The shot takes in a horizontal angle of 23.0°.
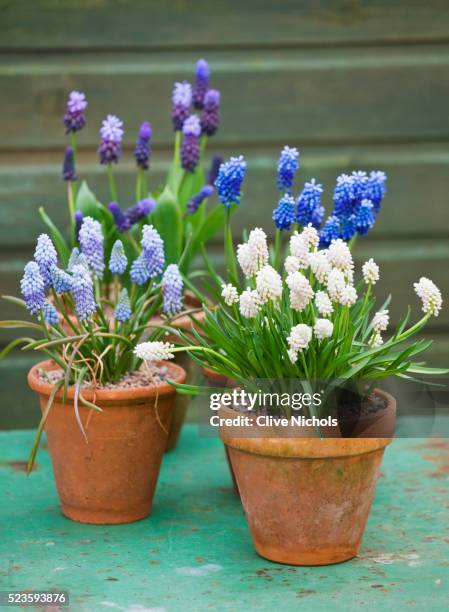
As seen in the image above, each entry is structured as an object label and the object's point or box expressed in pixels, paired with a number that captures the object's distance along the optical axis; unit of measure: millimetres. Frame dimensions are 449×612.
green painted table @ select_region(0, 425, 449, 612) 2000
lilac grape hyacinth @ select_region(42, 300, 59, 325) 2266
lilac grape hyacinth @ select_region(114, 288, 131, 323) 2312
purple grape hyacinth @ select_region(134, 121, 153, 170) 2762
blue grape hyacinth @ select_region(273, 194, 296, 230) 2203
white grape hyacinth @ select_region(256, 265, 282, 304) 2012
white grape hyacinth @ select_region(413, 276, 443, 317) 2088
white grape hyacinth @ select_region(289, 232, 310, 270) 2070
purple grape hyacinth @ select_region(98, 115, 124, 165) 2674
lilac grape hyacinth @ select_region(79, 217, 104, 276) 2322
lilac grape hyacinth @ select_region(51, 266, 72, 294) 2238
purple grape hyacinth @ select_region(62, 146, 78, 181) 2742
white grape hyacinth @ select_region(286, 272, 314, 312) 1969
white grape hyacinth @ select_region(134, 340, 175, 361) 2078
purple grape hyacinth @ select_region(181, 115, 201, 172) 2738
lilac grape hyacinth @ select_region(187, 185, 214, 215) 2797
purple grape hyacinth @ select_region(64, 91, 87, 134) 2678
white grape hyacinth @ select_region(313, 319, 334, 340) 1975
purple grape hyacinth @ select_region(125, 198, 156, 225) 2648
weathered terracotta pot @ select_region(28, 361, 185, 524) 2320
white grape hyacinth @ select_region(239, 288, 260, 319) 2037
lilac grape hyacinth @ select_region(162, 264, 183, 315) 2318
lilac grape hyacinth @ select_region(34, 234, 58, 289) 2211
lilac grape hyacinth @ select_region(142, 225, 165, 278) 2320
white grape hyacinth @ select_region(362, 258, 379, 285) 2139
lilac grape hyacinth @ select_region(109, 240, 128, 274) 2350
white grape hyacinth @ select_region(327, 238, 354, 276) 2061
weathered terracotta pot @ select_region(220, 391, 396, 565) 2070
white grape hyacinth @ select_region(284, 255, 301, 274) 2059
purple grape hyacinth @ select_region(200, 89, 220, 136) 2807
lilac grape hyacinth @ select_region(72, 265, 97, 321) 2203
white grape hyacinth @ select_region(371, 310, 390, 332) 2125
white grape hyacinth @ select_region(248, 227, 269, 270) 2086
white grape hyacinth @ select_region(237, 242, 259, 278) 2104
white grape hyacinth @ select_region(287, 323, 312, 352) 1966
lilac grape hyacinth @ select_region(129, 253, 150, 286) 2367
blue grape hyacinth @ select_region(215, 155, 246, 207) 2232
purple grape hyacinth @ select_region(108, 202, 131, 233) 2650
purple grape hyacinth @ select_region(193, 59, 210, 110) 2867
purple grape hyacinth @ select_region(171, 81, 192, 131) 2816
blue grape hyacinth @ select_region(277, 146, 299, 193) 2268
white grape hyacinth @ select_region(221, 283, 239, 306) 2111
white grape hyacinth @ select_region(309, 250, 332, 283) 2045
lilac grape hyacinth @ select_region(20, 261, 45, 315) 2174
